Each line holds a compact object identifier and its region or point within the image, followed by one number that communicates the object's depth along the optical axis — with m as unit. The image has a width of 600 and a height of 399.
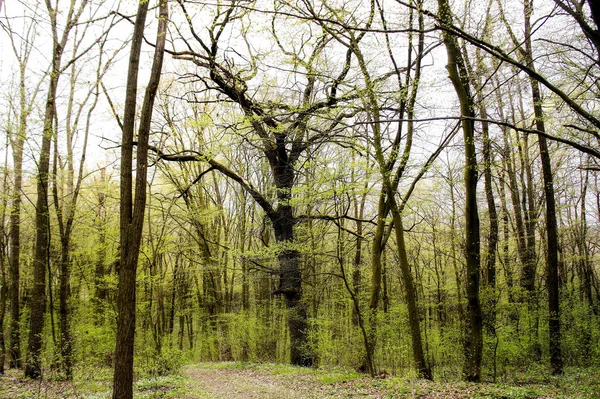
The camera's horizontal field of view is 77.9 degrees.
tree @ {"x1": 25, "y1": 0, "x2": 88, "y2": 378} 9.53
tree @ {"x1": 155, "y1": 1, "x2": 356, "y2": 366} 9.36
